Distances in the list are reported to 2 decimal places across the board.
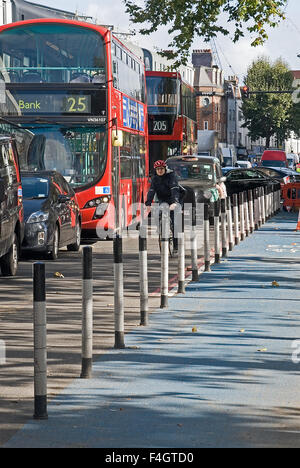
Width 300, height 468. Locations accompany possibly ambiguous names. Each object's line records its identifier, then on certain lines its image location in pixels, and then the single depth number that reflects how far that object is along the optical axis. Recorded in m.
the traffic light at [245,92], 62.78
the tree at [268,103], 121.69
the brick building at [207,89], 138.50
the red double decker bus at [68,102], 23.30
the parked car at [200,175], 29.41
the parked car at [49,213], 19.41
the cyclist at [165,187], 19.78
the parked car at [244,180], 41.59
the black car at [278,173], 44.25
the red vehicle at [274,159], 81.69
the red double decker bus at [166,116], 38.22
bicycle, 19.50
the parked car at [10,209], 16.44
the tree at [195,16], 22.72
